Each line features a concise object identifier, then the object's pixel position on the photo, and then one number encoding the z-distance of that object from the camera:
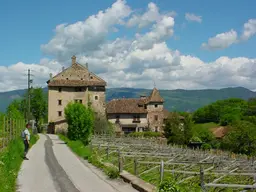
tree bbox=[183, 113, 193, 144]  58.03
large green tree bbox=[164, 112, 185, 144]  56.58
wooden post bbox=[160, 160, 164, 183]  14.30
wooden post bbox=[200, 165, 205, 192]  11.23
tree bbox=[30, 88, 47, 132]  102.81
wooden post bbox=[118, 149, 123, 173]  16.90
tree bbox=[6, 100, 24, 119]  107.66
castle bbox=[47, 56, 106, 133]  71.88
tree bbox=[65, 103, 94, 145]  39.22
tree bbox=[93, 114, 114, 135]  62.38
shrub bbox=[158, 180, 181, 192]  10.58
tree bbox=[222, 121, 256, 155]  48.16
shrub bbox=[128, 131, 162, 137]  68.78
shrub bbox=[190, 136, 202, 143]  64.99
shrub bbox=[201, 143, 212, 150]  61.06
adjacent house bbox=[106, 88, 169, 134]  75.38
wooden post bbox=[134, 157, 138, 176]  16.59
